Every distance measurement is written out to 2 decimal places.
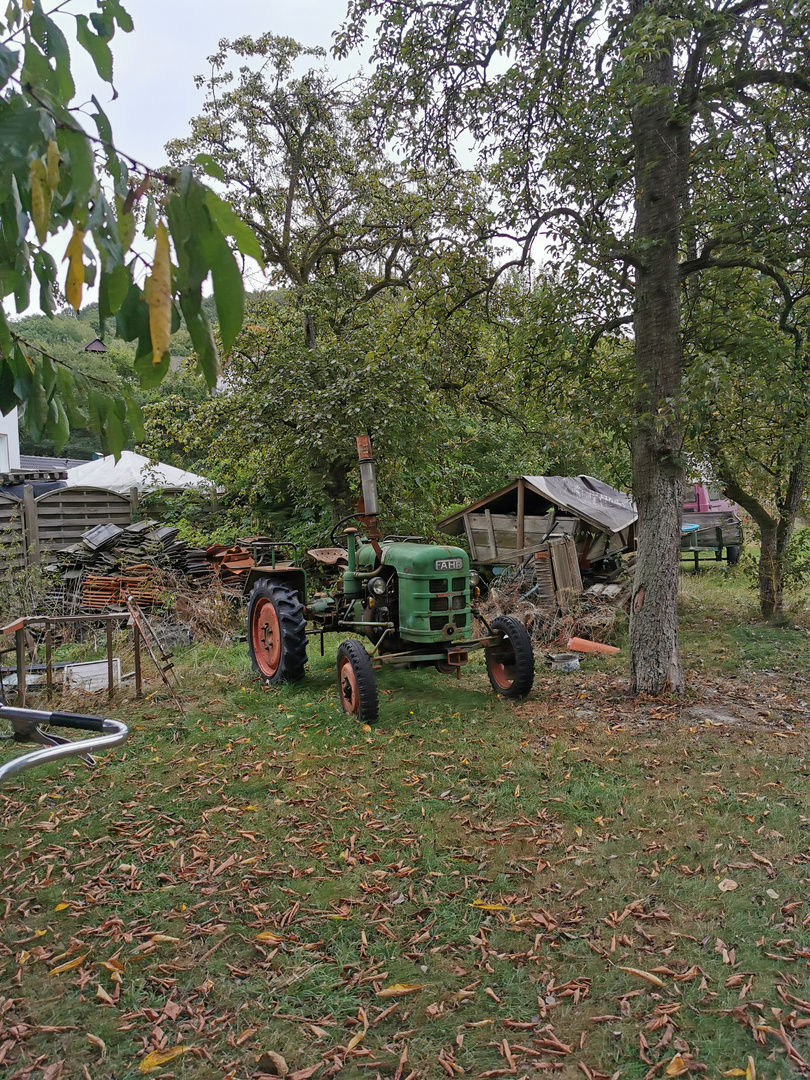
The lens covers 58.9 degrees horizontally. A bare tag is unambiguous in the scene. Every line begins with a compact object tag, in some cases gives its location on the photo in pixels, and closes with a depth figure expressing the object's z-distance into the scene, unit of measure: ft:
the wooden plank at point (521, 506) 36.40
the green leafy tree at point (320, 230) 35.14
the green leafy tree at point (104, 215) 3.53
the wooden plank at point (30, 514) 36.37
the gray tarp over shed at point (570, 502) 35.04
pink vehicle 45.19
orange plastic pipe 25.67
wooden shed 34.94
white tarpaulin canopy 47.93
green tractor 18.66
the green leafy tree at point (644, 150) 17.30
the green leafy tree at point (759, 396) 17.16
